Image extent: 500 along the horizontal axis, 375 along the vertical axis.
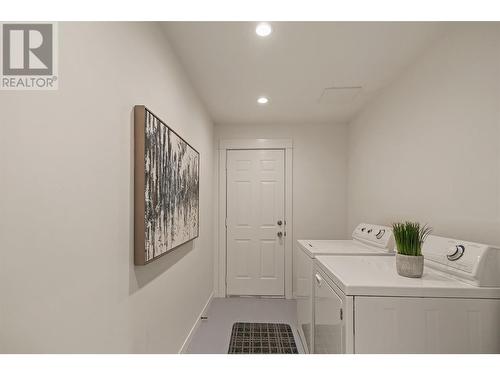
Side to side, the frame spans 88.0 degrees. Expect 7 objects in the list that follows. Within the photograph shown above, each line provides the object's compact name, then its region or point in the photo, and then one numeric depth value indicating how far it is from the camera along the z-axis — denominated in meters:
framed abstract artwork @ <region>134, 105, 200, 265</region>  1.30
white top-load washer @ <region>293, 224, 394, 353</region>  2.03
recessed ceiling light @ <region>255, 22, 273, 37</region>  1.61
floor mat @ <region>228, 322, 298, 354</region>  2.21
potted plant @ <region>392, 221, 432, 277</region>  1.33
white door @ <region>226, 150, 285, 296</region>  3.63
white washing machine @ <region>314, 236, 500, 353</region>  1.16
